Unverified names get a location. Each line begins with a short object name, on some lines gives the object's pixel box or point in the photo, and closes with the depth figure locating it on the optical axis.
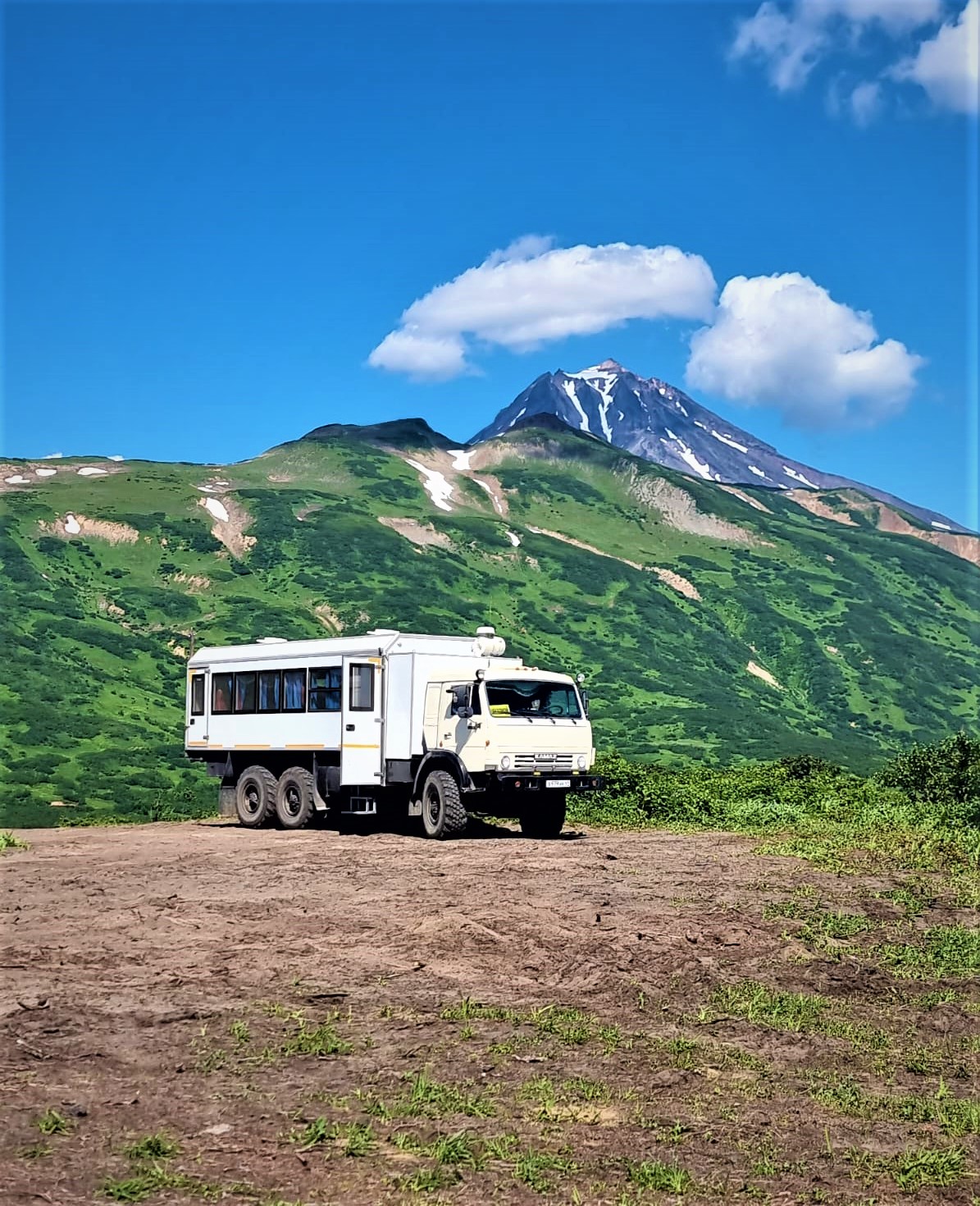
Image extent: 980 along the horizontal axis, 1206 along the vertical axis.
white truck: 22.89
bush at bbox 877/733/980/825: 29.31
